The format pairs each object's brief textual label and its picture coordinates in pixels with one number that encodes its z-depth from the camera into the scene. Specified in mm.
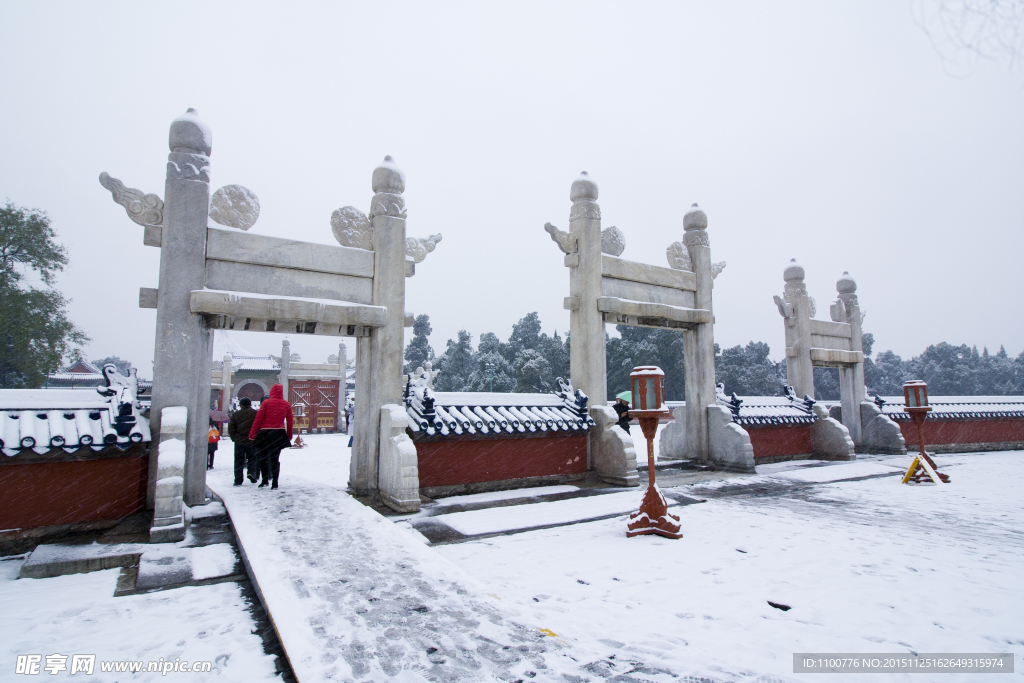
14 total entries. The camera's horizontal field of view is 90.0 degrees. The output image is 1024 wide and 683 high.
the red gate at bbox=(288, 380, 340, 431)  23891
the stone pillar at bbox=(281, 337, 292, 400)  24219
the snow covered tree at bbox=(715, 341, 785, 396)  36969
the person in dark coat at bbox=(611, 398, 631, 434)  9922
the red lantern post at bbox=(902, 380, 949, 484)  7719
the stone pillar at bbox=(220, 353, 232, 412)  23609
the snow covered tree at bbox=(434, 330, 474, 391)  38250
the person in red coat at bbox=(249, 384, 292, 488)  6367
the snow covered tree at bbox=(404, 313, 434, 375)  41562
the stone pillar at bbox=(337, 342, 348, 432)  24484
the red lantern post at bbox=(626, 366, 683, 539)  4750
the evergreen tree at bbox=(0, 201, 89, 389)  17859
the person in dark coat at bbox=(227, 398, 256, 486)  7059
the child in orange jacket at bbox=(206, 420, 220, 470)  10350
